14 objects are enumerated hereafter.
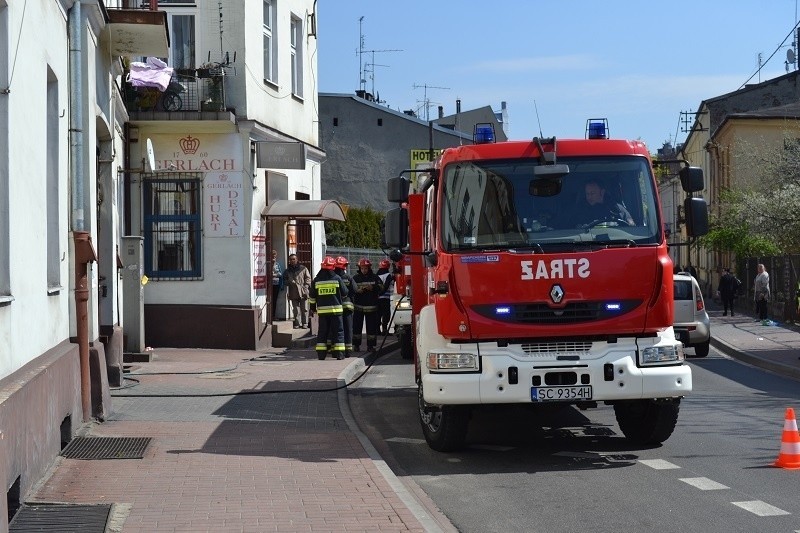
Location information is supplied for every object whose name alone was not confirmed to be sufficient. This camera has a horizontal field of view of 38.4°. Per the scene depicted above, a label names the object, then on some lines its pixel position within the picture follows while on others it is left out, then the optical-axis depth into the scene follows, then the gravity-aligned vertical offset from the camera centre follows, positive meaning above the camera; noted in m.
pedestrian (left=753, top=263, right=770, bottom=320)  33.56 -1.73
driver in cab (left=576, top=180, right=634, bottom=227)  10.23 +0.21
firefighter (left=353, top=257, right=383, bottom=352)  22.61 -1.14
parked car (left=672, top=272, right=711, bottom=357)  21.70 -1.51
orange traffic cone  9.34 -1.76
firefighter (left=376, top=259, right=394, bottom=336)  23.97 -1.31
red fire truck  9.90 -0.41
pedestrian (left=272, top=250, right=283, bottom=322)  24.80 -0.82
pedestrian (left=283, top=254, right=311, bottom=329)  24.62 -0.96
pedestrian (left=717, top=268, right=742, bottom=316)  39.16 -1.91
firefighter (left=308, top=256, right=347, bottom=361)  19.94 -1.19
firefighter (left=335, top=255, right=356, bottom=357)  20.64 -1.22
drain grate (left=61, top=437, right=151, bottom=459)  10.19 -1.88
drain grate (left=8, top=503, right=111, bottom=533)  7.25 -1.80
